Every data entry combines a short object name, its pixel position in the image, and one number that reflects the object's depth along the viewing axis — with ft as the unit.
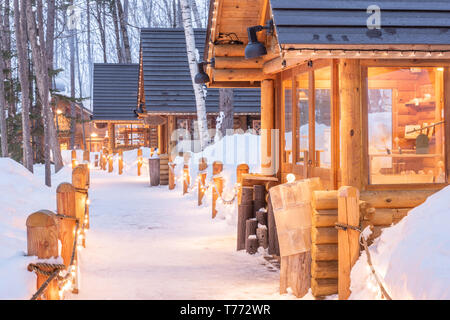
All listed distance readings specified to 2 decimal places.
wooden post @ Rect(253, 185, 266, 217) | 31.96
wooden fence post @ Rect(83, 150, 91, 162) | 74.28
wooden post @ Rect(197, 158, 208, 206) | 49.78
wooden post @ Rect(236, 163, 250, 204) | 37.32
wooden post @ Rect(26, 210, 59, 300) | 14.07
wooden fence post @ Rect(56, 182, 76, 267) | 20.86
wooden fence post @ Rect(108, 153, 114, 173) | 96.53
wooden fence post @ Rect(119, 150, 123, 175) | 92.41
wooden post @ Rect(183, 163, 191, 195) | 58.89
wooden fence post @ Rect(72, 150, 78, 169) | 71.87
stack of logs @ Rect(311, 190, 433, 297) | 20.94
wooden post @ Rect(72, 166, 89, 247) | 26.66
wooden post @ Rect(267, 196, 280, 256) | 29.27
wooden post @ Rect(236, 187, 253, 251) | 31.30
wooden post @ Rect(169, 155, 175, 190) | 65.82
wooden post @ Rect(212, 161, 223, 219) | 42.75
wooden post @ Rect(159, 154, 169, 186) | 71.36
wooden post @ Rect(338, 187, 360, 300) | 18.98
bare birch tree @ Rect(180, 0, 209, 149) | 57.21
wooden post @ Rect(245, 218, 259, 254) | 30.12
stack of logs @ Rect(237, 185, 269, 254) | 30.25
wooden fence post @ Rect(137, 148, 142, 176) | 87.59
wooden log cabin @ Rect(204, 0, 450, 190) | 22.91
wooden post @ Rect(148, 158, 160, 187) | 69.92
